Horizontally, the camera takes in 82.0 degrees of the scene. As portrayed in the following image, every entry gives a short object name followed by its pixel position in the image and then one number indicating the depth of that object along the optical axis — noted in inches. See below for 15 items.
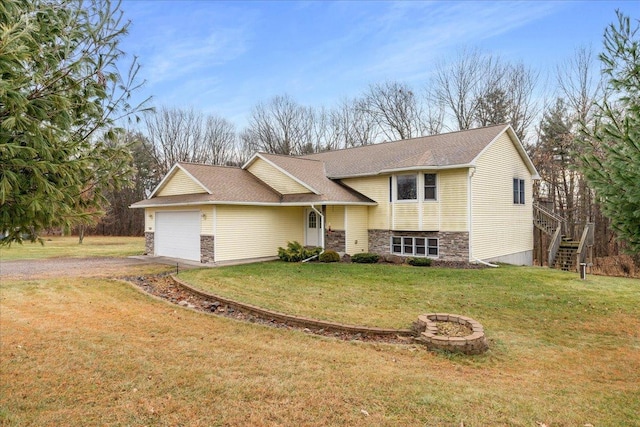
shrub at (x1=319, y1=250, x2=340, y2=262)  623.5
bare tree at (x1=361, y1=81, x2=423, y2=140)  1336.1
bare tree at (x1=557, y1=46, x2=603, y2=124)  935.7
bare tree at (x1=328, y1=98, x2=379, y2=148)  1441.9
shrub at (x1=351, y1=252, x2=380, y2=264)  620.7
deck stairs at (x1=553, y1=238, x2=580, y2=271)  692.1
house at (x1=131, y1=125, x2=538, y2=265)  605.3
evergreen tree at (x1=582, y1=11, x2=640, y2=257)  163.5
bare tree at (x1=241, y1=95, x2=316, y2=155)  1588.3
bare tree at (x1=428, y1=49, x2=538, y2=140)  1122.0
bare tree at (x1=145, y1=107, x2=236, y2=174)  1668.3
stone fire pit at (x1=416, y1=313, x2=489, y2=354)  238.4
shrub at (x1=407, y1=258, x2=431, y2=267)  583.8
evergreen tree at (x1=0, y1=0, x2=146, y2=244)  118.1
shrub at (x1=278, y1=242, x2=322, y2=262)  630.5
